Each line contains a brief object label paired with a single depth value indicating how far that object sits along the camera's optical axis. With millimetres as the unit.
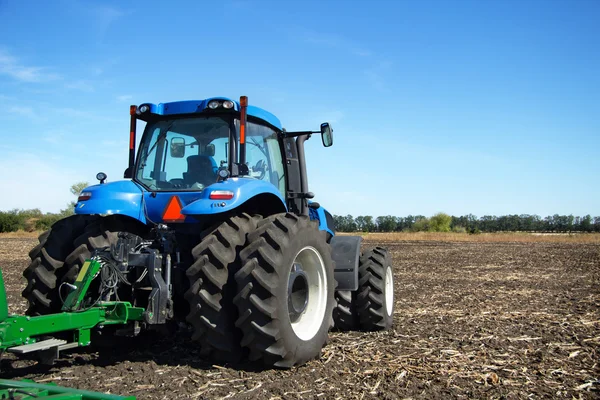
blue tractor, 4090
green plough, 2719
